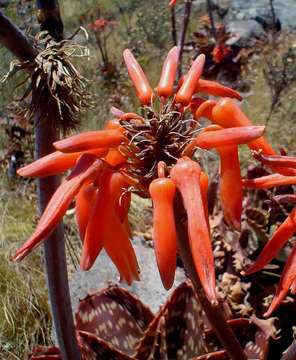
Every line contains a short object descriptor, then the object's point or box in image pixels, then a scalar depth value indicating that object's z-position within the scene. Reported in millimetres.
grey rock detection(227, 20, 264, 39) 1915
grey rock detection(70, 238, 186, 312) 418
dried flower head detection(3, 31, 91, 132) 209
